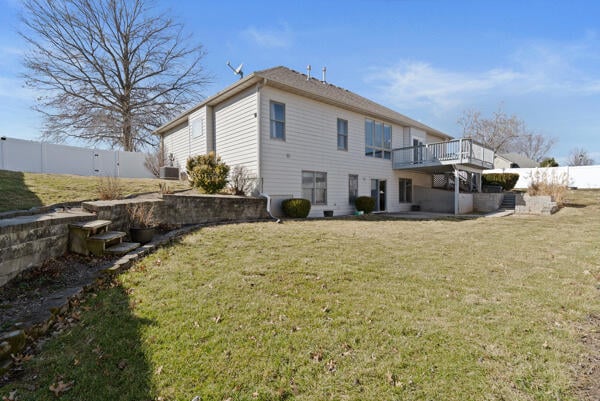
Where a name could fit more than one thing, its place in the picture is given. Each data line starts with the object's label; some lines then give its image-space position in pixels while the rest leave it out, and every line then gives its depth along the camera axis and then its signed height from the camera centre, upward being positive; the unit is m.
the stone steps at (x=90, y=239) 4.88 -0.80
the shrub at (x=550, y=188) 15.27 +0.16
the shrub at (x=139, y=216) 6.35 -0.50
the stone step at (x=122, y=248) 5.12 -1.02
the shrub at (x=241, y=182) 11.38 +0.45
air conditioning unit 16.18 +1.20
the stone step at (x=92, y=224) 4.85 -0.53
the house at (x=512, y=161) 35.09 +3.84
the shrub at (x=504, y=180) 22.11 +0.90
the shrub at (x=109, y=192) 7.52 +0.06
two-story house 11.55 +2.42
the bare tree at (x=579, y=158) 49.56 +5.94
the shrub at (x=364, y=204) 14.36 -0.60
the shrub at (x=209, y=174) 10.45 +0.73
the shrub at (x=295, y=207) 11.40 -0.59
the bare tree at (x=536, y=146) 48.31 +7.83
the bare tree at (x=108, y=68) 19.81 +9.74
